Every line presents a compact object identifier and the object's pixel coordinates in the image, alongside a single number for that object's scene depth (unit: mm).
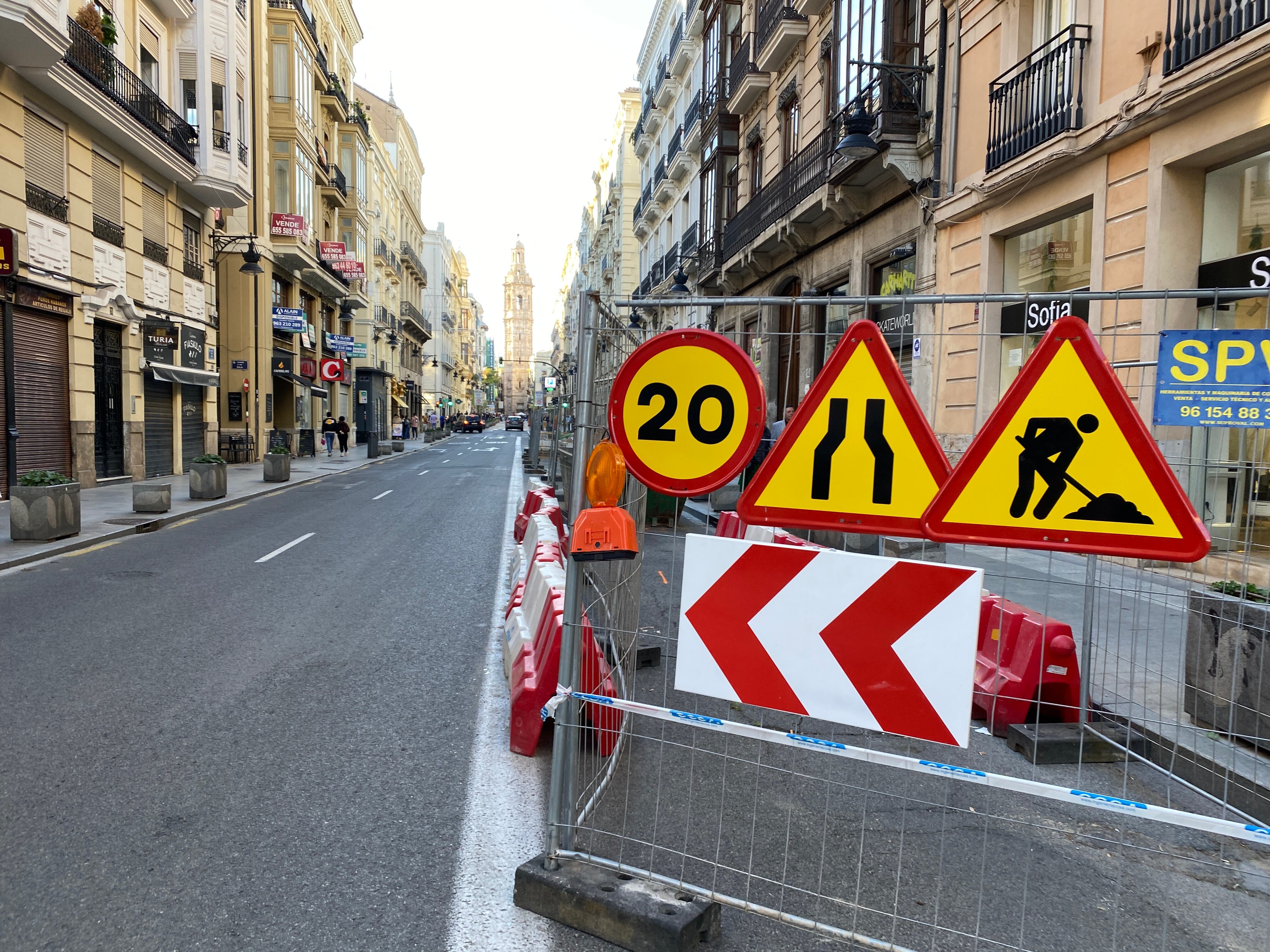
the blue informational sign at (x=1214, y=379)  3107
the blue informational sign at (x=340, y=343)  34438
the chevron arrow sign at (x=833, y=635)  2523
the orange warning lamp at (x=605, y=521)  2881
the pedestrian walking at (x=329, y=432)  34062
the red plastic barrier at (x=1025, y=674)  4520
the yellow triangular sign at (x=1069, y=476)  2471
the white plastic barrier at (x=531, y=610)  5047
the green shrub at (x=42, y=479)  10492
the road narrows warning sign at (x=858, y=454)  2760
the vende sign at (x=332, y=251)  33938
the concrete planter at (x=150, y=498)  12938
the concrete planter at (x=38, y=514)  10234
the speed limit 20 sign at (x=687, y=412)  2930
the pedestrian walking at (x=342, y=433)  31734
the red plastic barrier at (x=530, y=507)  10852
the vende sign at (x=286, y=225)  28219
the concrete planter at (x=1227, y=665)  3766
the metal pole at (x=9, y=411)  14617
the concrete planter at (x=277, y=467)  19969
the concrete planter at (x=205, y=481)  15602
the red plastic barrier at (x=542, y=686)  3520
